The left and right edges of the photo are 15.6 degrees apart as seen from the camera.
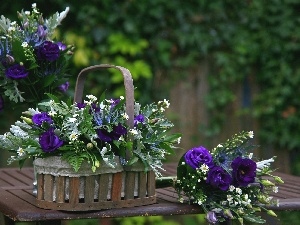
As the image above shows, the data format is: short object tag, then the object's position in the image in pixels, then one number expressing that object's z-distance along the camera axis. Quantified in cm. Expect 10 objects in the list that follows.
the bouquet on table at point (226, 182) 324
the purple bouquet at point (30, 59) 352
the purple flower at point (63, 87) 378
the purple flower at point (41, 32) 362
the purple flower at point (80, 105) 318
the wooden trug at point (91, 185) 311
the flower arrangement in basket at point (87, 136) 307
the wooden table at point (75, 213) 310
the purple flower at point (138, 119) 324
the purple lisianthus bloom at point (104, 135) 309
